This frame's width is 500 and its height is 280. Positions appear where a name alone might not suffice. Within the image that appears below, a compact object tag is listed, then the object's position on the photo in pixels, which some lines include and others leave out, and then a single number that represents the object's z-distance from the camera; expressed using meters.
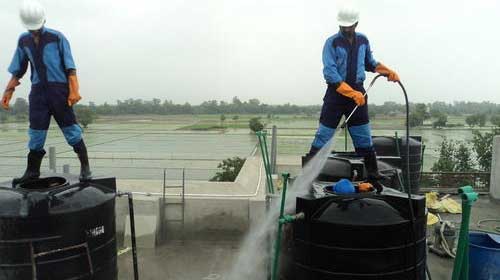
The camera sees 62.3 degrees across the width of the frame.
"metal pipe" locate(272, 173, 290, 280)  2.55
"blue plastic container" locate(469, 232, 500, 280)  3.92
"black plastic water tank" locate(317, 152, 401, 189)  3.81
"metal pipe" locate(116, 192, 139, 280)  3.34
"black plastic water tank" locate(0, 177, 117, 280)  2.94
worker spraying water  3.88
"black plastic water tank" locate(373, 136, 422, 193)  7.32
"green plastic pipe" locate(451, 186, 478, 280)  2.67
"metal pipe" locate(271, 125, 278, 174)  7.73
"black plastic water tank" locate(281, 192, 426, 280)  2.38
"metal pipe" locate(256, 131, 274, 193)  4.72
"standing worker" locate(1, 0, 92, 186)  3.60
